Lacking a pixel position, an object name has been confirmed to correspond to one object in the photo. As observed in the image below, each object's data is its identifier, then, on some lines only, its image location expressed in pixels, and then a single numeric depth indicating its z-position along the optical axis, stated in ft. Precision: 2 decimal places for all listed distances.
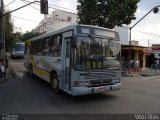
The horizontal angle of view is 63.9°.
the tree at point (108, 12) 53.22
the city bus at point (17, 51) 66.65
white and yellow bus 16.40
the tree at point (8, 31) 48.93
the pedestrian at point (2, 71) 27.99
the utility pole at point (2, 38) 32.27
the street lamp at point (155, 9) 38.80
